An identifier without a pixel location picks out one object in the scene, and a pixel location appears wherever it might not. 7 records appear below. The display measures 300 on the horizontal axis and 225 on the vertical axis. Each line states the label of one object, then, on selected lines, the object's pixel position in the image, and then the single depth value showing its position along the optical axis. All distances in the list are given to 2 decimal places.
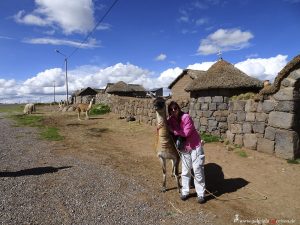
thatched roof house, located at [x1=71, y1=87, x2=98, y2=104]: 38.61
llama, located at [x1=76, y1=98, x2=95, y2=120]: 16.27
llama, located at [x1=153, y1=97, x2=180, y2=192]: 4.68
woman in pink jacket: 4.54
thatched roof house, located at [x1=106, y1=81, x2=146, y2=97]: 29.37
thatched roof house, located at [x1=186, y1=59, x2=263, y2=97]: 8.85
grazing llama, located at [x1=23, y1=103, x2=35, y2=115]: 23.25
